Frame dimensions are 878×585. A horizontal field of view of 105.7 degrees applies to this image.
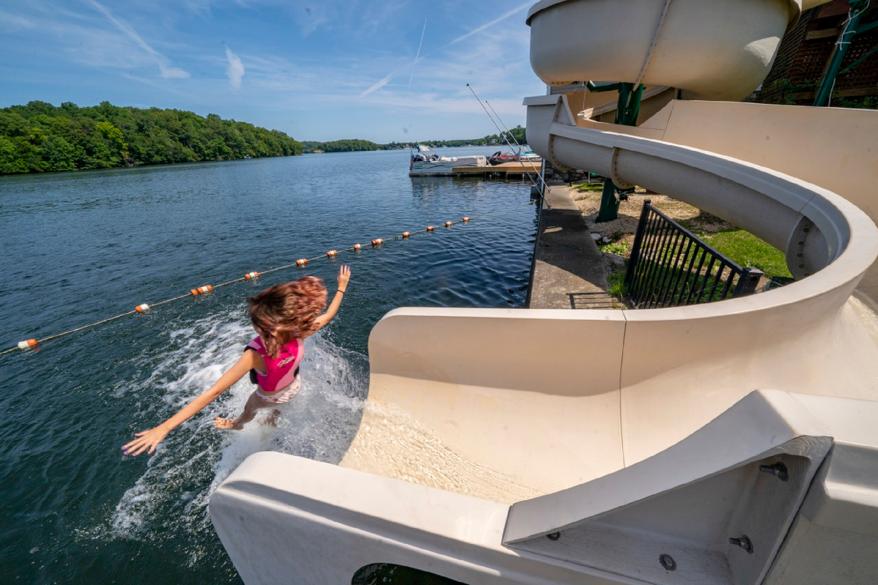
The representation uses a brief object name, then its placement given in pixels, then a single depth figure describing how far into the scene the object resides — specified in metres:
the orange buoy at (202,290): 8.72
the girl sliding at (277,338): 2.72
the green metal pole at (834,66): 7.73
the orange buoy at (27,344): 6.67
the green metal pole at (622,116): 9.11
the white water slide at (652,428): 1.00
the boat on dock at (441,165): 37.34
